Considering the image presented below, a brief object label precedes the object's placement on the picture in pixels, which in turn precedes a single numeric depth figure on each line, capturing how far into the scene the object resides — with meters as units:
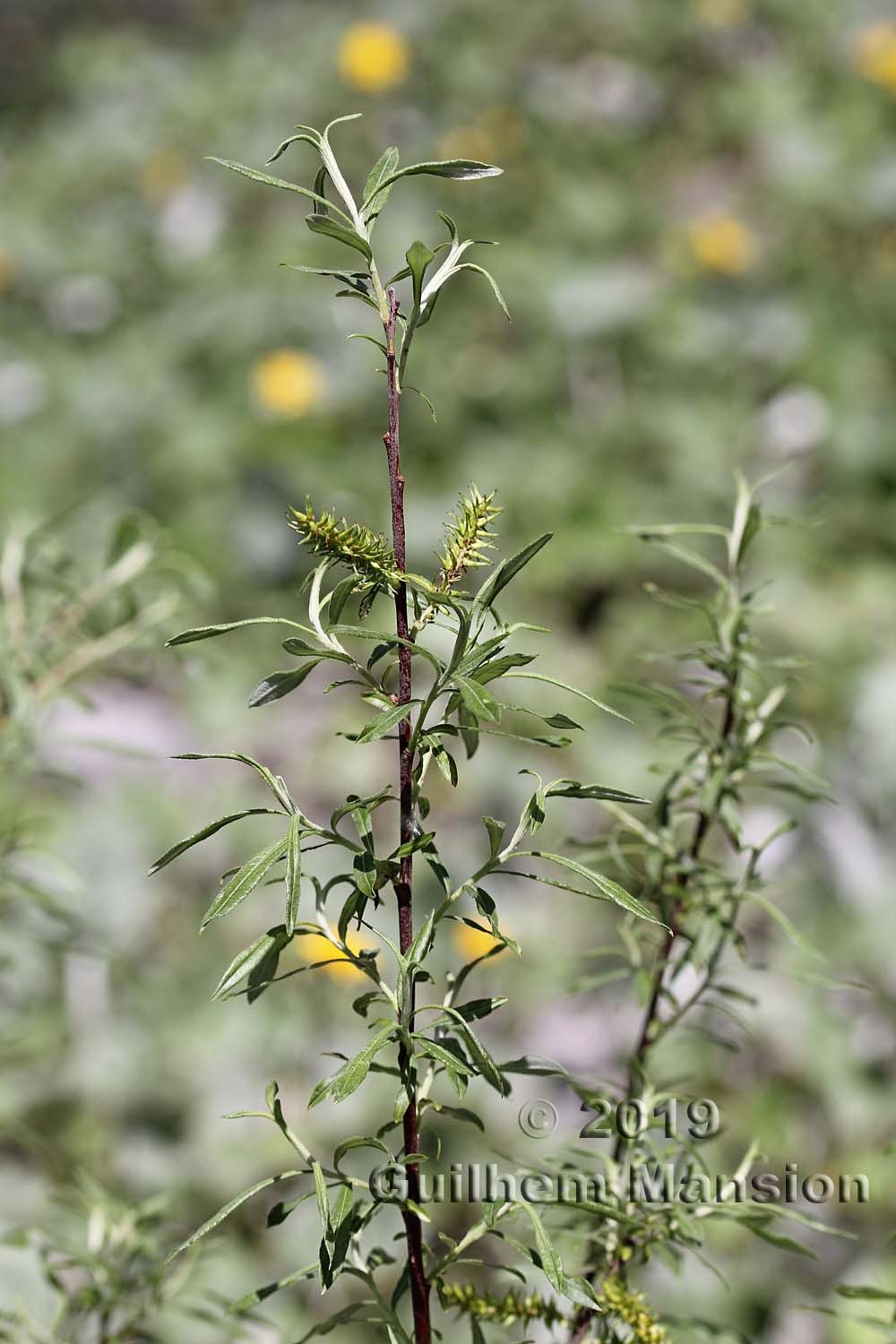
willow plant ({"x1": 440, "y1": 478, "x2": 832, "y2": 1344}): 0.89
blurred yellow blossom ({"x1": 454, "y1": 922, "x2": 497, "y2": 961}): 3.69
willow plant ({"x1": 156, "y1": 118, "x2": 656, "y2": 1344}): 0.69
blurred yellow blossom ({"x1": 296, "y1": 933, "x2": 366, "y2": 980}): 3.37
